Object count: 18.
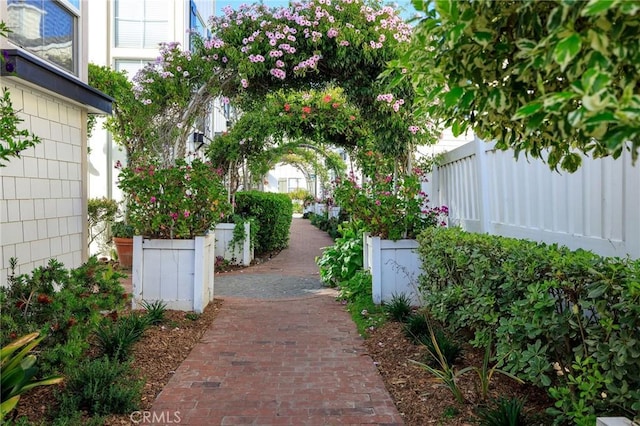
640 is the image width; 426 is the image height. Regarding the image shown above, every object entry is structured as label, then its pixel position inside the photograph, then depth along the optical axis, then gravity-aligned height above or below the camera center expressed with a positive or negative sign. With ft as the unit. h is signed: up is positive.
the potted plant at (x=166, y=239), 20.68 -1.15
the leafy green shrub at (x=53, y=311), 10.85 -2.31
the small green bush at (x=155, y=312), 17.52 -3.65
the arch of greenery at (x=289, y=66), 22.95 +6.87
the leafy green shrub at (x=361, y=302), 19.07 -4.08
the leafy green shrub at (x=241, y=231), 36.94 -1.45
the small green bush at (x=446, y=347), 13.38 -3.74
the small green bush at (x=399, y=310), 18.84 -3.79
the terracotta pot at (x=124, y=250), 33.42 -2.54
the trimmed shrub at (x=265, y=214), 41.57 -0.22
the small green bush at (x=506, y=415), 9.11 -3.81
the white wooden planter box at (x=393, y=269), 21.80 -2.56
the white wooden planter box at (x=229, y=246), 37.09 -2.56
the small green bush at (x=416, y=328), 15.94 -3.83
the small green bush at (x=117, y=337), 13.50 -3.50
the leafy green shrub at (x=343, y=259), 26.81 -2.66
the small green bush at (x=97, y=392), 10.36 -3.86
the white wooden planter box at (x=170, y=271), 20.66 -2.46
